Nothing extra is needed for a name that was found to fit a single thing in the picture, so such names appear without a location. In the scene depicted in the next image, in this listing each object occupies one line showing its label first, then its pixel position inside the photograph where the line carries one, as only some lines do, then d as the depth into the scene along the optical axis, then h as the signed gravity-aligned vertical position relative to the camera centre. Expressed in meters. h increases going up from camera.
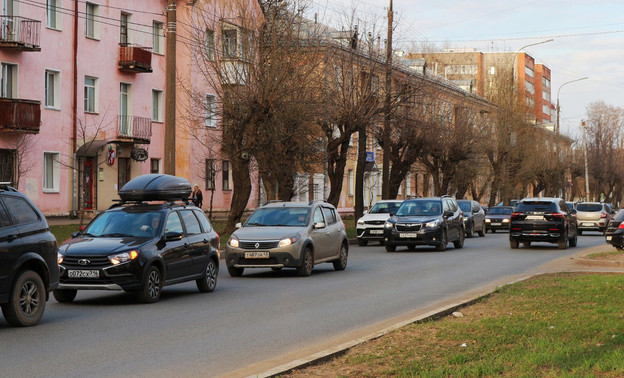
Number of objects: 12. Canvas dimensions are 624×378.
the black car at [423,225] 30.73 -0.90
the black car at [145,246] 14.47 -0.82
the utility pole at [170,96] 23.94 +2.58
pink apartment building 36.66 +4.34
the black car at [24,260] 11.62 -0.82
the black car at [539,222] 32.00 -0.82
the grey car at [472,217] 46.10 -0.98
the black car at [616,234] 28.22 -1.07
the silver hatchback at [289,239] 19.95 -0.92
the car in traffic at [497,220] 53.88 -1.28
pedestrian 43.34 +0.09
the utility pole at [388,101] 40.41 +4.12
